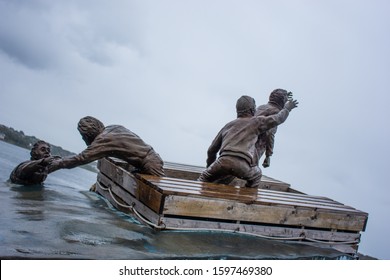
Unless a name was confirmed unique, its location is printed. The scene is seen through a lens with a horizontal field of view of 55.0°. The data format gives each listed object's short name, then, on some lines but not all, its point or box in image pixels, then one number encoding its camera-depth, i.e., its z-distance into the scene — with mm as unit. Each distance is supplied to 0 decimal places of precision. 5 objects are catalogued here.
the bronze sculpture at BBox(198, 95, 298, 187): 5312
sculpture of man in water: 5004
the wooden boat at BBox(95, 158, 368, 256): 3865
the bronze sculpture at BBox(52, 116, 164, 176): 4738
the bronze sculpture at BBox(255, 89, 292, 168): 6961
